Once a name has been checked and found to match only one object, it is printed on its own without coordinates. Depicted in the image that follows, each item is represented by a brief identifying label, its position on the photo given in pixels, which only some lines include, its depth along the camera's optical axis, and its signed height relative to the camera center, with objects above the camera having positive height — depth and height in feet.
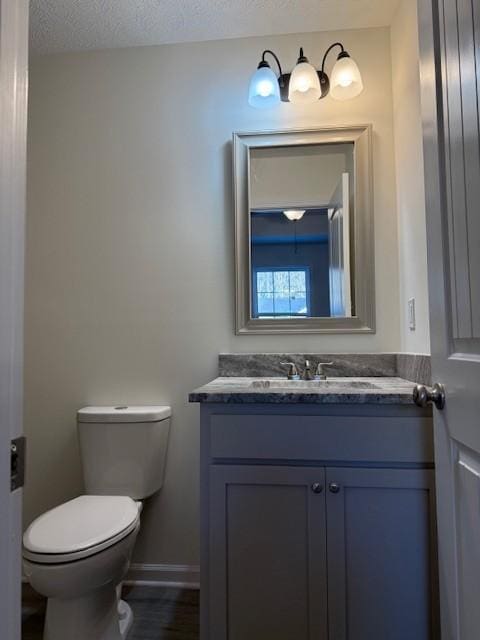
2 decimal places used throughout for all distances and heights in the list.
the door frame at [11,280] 1.62 +0.27
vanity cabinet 3.72 -1.76
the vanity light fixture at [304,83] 5.52 +3.56
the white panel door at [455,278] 2.45 +0.40
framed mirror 5.81 +1.57
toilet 3.86 -1.93
